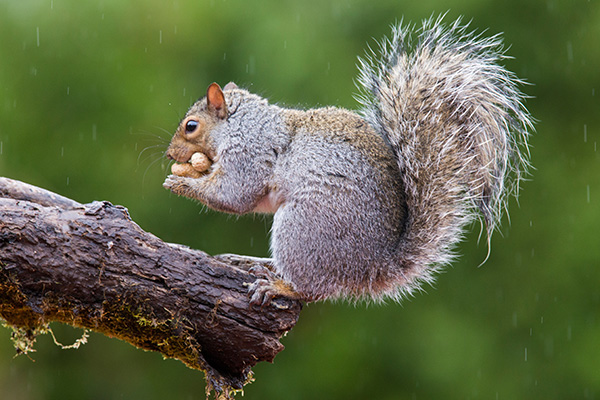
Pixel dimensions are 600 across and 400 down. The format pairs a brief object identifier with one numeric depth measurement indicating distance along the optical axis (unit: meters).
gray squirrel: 4.51
